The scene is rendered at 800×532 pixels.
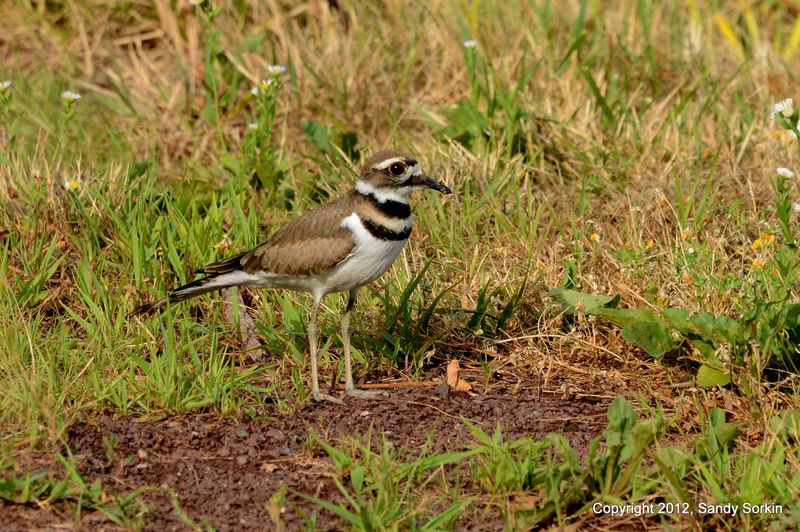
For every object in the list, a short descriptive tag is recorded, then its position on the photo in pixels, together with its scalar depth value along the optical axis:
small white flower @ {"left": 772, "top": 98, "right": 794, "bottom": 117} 9.55
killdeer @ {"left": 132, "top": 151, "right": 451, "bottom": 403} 10.22
